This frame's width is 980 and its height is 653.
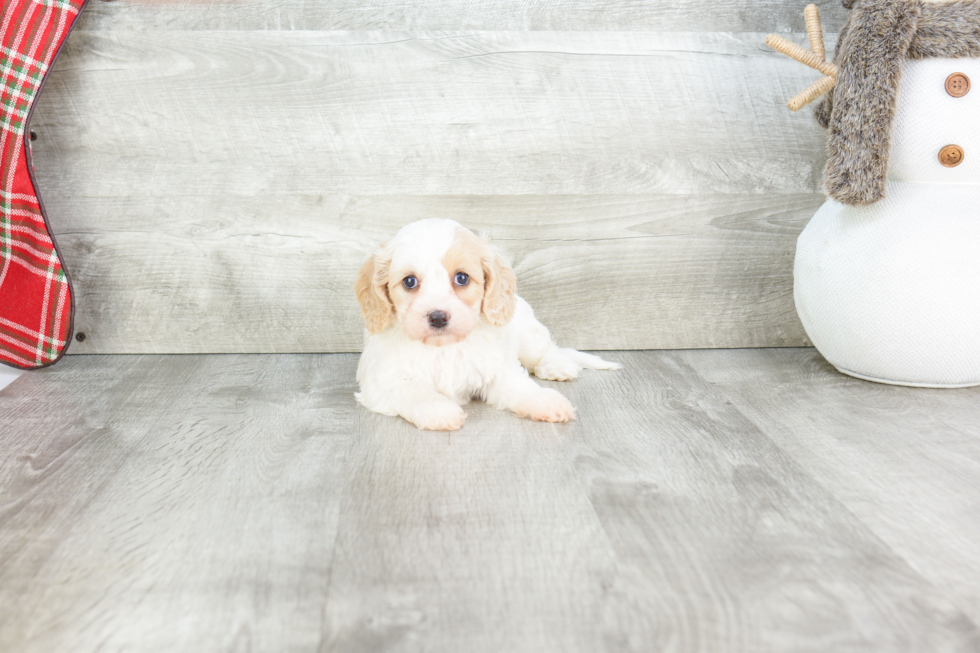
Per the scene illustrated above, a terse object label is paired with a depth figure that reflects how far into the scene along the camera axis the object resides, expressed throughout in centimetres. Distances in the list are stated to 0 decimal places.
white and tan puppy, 84
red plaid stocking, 95
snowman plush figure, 85
